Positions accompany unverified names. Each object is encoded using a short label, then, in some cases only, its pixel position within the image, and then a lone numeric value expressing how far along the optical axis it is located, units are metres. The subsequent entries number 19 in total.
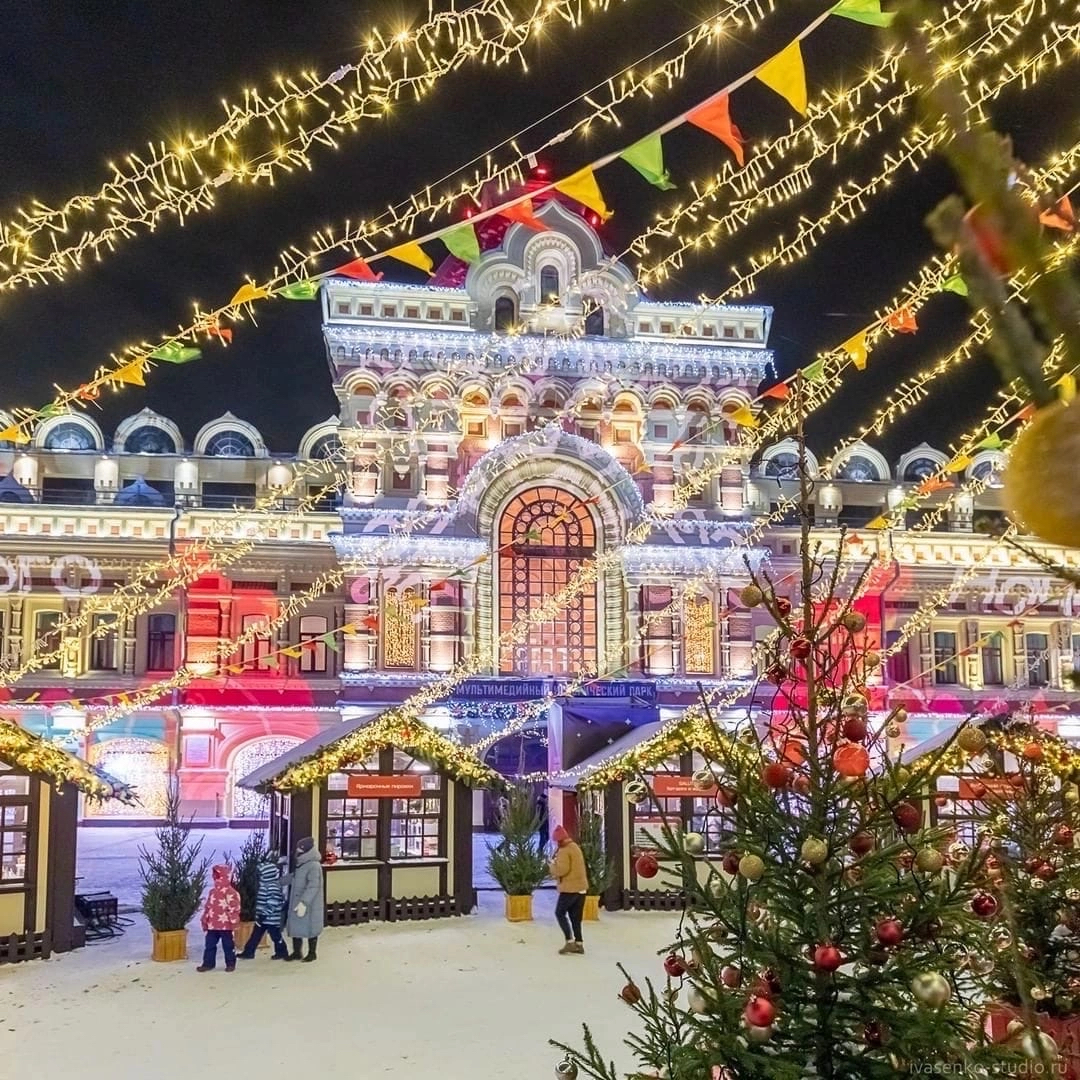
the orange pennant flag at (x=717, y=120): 7.58
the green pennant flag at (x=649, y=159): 7.96
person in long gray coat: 12.23
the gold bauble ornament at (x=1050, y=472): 1.18
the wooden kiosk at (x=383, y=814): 14.91
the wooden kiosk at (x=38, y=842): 12.48
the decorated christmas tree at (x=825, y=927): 4.23
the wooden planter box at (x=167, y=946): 12.34
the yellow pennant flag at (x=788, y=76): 6.97
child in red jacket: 11.59
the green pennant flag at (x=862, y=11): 6.61
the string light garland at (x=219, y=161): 7.48
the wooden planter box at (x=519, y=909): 15.12
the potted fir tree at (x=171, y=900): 12.35
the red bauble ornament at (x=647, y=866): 5.09
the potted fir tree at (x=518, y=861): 15.23
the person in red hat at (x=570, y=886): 12.77
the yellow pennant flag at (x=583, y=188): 8.45
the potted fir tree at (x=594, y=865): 15.44
